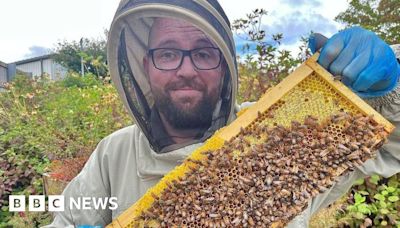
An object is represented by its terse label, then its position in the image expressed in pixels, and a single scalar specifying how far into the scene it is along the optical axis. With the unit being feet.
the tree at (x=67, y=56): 91.71
